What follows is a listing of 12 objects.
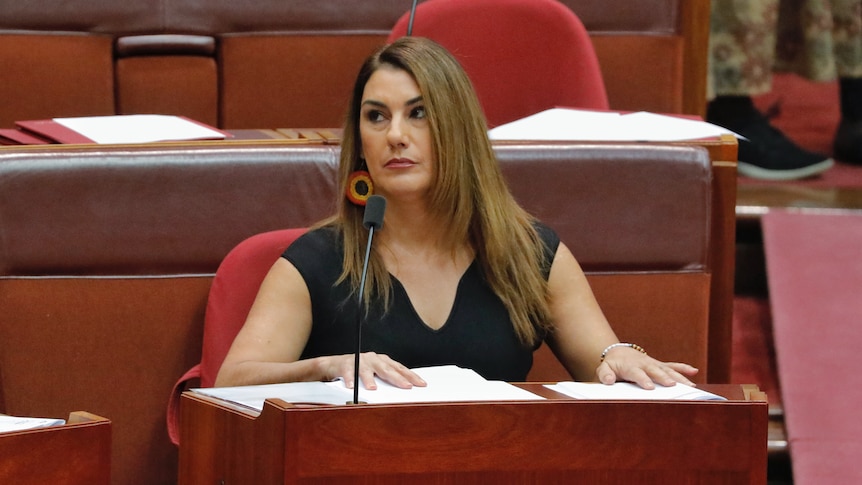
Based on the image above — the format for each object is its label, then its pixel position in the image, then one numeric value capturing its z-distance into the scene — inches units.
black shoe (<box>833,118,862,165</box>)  509.5
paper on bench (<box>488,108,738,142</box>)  436.3
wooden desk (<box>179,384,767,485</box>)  392.3
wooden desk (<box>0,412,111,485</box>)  391.5
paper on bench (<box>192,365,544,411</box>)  396.7
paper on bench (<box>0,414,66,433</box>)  393.2
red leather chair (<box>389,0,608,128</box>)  455.7
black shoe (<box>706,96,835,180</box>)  483.5
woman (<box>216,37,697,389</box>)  415.7
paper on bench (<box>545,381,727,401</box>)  399.3
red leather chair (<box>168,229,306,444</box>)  420.0
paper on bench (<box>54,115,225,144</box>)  433.6
